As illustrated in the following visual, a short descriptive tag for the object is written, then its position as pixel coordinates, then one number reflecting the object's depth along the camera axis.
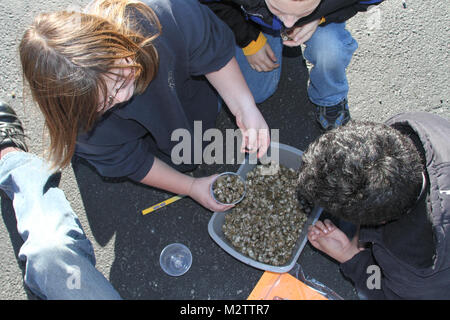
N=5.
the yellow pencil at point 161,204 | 2.24
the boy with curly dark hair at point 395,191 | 1.34
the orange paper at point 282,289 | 2.00
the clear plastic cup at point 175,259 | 2.15
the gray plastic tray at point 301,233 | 1.86
